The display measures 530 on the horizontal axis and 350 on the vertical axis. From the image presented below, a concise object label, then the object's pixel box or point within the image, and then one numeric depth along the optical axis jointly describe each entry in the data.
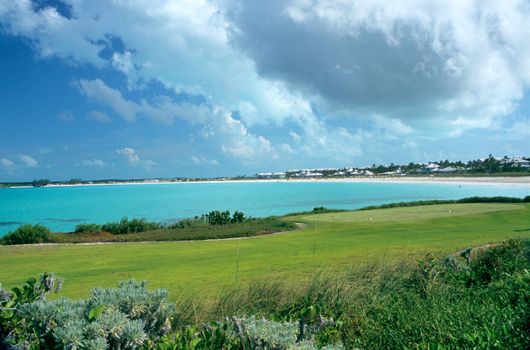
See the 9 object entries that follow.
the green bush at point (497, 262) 7.91
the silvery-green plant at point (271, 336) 3.14
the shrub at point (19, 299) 4.13
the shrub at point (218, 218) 28.88
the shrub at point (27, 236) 20.77
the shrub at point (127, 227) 25.88
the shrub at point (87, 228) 24.67
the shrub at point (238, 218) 29.02
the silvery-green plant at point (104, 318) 3.06
